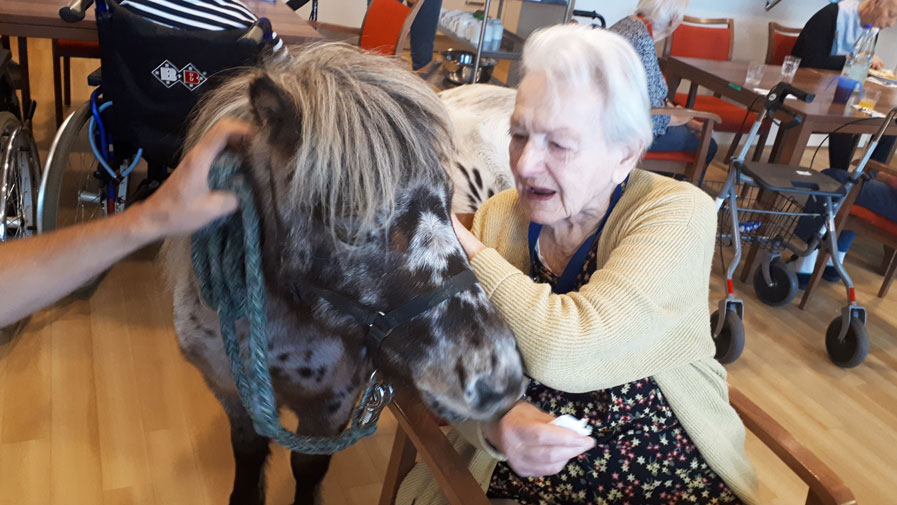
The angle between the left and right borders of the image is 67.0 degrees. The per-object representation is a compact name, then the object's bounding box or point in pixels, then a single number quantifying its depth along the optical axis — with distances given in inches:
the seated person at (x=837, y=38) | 189.6
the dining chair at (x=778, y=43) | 220.1
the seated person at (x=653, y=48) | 130.0
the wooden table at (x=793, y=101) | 135.1
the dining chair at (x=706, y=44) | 196.9
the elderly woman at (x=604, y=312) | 41.4
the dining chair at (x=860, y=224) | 125.0
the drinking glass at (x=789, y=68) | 173.2
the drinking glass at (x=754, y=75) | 157.3
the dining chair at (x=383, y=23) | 145.1
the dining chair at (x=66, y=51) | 134.4
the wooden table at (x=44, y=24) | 97.1
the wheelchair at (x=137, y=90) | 88.0
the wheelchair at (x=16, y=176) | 92.0
